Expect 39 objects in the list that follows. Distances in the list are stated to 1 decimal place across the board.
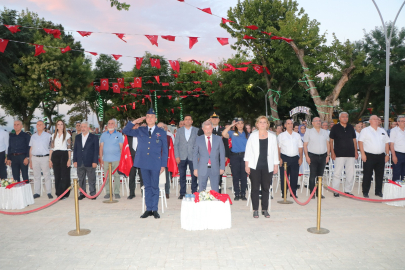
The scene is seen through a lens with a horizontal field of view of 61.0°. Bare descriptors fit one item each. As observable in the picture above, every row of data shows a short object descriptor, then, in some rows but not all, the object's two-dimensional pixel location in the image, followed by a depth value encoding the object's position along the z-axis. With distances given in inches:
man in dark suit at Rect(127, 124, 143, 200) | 354.3
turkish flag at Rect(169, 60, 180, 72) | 704.4
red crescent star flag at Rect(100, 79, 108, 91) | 1083.0
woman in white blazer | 265.1
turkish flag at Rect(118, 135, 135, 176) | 328.1
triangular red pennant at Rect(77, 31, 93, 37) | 472.1
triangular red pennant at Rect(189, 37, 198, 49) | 516.5
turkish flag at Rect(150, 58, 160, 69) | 677.0
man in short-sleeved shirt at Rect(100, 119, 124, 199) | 357.7
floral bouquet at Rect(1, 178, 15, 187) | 313.5
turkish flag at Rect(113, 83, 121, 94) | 1089.4
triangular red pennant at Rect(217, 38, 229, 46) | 520.0
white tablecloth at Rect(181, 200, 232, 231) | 235.8
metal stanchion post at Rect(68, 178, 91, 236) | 229.6
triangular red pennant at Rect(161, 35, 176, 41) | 499.9
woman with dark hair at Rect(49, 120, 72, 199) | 353.7
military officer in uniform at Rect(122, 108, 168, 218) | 267.7
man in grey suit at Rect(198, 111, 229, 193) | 326.6
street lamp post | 597.3
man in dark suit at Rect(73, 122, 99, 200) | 354.0
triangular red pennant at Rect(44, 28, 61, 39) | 454.4
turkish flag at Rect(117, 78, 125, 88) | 1094.9
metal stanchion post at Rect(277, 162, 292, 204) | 324.2
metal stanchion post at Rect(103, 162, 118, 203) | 338.6
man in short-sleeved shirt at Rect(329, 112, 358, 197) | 341.1
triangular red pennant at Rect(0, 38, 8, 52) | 462.0
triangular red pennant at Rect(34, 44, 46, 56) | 552.5
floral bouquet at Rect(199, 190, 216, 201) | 239.0
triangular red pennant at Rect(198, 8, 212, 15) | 408.2
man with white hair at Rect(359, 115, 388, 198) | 336.8
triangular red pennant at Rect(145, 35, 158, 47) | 495.5
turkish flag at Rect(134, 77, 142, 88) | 1017.5
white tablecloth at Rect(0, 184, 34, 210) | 311.6
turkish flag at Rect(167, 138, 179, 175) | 308.7
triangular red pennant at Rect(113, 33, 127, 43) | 481.2
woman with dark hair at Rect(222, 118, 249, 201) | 339.6
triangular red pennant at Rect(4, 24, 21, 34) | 426.3
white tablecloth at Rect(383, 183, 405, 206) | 302.0
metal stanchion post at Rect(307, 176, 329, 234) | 226.7
